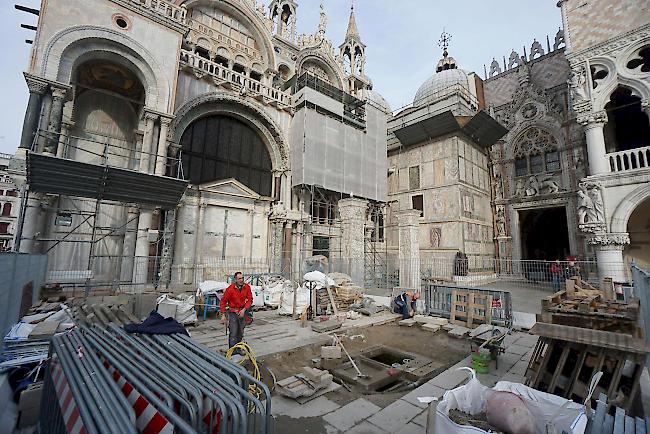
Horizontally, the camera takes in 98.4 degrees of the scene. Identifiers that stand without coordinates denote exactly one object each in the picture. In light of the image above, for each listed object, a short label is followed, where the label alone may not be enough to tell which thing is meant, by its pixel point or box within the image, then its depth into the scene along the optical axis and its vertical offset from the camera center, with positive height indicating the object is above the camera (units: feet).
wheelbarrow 18.81 -5.89
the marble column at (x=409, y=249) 42.93 +0.80
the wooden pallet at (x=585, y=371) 11.98 -5.41
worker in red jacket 20.79 -4.00
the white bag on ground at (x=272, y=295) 36.76 -5.64
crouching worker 33.04 -5.99
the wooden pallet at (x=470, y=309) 28.59 -5.69
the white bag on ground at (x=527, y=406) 7.74 -4.63
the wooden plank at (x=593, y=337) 11.46 -3.56
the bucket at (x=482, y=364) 17.81 -6.90
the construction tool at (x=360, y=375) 18.01 -7.78
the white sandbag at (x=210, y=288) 32.50 -4.22
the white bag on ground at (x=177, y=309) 27.32 -5.69
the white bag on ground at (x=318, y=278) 34.73 -3.11
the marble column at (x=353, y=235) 52.42 +3.52
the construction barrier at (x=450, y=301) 28.25 -5.15
